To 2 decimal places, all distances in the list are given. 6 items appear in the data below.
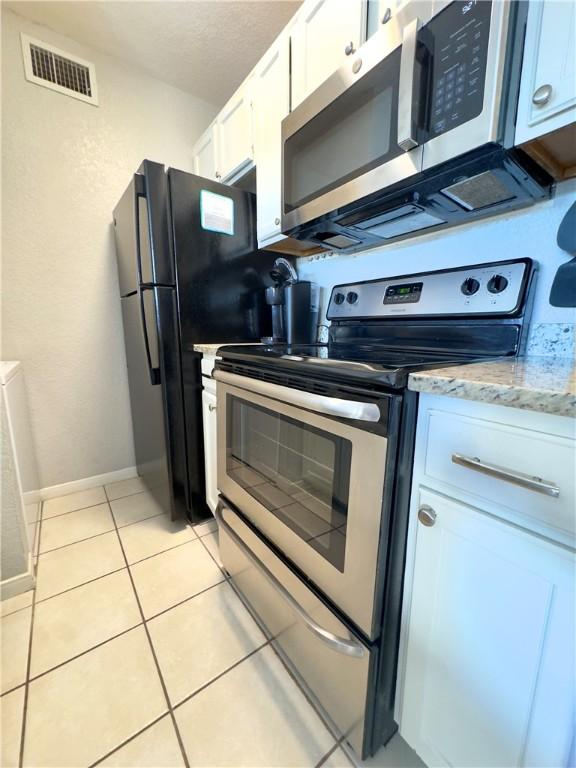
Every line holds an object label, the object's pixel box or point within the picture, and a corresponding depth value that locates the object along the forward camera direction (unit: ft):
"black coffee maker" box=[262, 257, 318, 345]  4.96
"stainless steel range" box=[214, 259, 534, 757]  2.07
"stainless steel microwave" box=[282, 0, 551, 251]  2.11
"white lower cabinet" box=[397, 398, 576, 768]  1.50
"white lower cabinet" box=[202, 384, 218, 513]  4.73
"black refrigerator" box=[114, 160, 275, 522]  4.57
